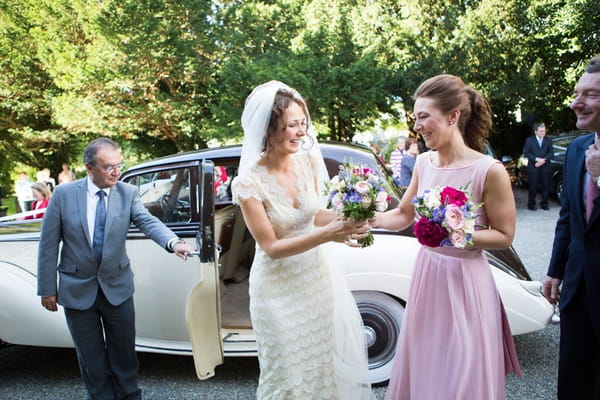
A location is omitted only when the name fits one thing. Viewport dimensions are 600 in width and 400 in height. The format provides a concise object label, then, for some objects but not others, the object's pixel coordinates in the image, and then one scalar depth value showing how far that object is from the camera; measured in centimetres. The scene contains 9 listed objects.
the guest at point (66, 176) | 1347
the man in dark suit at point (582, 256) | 197
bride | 227
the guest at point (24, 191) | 1306
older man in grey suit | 291
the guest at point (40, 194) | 861
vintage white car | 314
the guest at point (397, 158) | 1045
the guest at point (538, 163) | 1080
